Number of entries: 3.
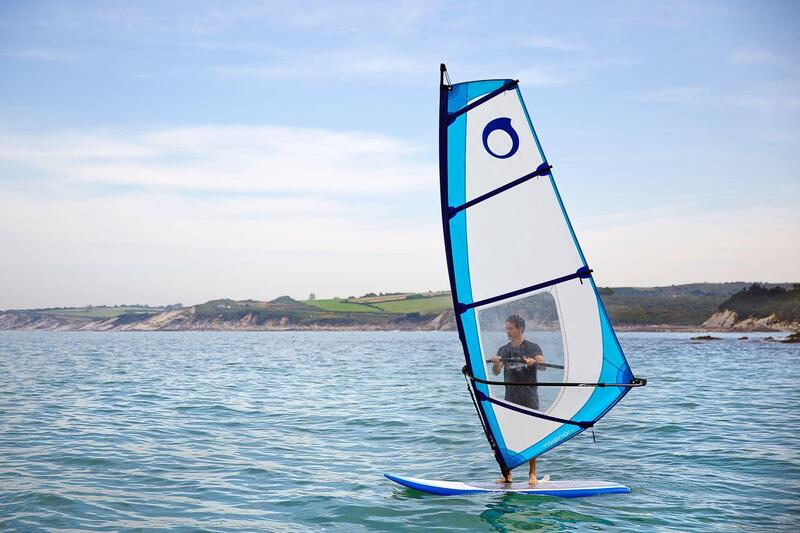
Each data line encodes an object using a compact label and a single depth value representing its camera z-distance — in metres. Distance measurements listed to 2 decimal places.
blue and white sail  9.63
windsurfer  9.91
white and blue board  10.09
